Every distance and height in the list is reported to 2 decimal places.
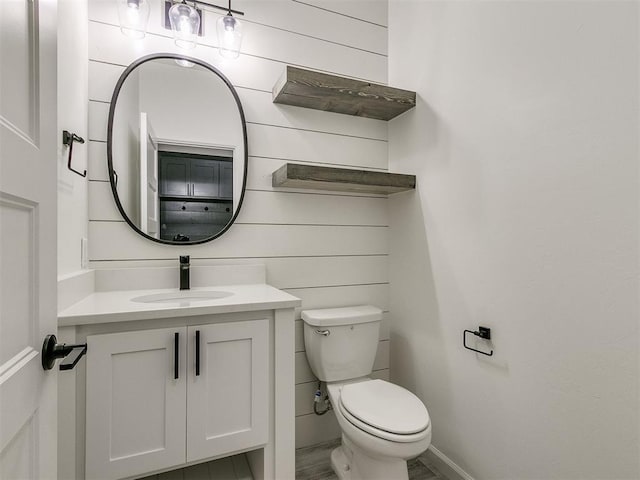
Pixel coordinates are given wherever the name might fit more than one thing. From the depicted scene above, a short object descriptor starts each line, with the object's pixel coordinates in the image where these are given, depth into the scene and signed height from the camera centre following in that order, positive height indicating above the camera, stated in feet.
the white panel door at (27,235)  1.87 +0.06
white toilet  4.26 -2.26
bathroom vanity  3.75 -1.66
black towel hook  4.11 +1.26
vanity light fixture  5.38 +3.47
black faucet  5.41 -0.45
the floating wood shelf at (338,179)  5.55 +1.07
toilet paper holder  4.82 -1.30
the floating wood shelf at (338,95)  5.64 +2.55
